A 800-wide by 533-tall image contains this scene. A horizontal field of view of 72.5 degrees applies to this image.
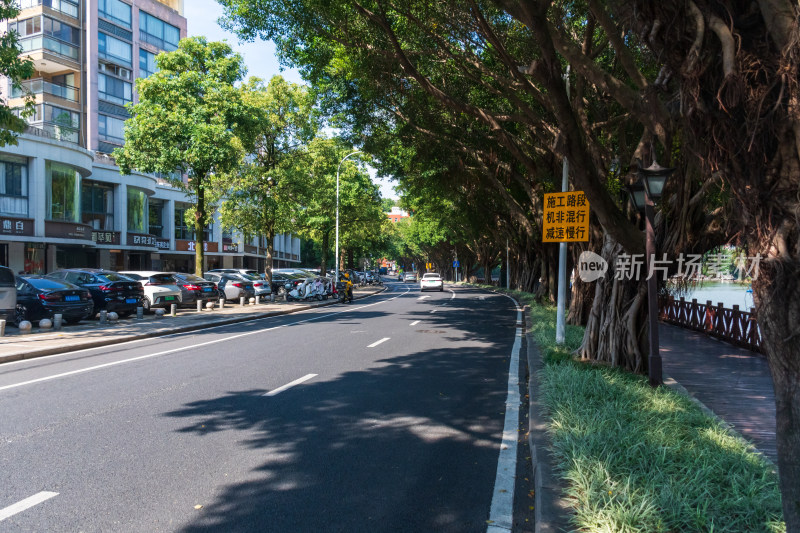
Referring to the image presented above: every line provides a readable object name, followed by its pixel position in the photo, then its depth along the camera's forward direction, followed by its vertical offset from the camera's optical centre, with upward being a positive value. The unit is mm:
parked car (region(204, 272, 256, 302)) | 26625 -1143
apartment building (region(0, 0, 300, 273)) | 28703 +6112
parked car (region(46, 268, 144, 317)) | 17500 -836
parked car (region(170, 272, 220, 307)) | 22703 -1117
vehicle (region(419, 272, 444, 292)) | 42656 -1453
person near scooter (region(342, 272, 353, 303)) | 28891 -1422
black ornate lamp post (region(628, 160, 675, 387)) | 7477 +809
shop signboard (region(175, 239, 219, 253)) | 45969 +1444
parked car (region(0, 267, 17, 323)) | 13961 -810
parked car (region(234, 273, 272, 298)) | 28031 -1247
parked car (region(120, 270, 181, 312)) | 20078 -999
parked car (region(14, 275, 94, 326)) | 14930 -1045
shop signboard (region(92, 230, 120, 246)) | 35875 +1672
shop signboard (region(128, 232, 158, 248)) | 39125 +1660
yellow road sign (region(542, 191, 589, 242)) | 10430 +911
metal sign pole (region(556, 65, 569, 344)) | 10965 -364
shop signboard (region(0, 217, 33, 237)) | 27031 +1800
